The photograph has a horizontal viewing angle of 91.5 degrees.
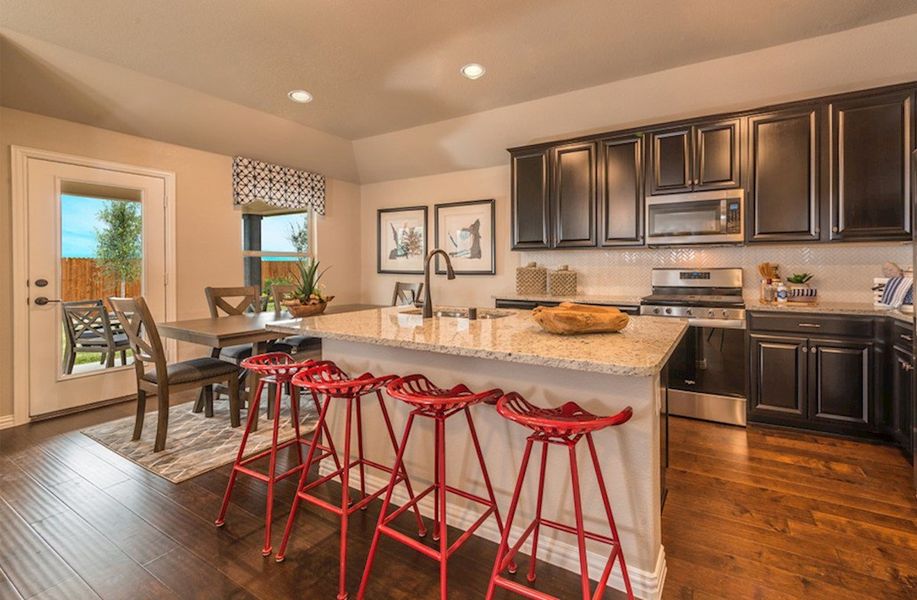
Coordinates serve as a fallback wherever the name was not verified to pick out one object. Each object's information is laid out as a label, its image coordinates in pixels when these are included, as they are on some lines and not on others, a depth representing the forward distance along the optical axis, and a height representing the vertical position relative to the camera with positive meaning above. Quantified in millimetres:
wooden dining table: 2820 -206
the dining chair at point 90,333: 3576 -265
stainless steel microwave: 3406 +629
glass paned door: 3422 +251
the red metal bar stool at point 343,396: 1659 -417
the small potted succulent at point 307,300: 3221 -3
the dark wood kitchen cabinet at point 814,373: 2891 -519
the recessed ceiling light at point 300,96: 3824 +1774
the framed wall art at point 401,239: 5625 +771
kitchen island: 1556 -371
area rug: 2642 -940
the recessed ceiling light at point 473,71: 3334 +1734
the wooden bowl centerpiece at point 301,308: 3207 -63
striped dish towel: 2883 +30
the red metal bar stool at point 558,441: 1295 -448
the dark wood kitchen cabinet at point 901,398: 2574 -614
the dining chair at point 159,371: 2820 -481
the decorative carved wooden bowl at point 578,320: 1814 -93
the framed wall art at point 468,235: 5059 +749
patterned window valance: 4605 +1277
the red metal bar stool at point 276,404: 1839 -497
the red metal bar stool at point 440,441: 1460 -521
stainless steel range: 3244 -458
